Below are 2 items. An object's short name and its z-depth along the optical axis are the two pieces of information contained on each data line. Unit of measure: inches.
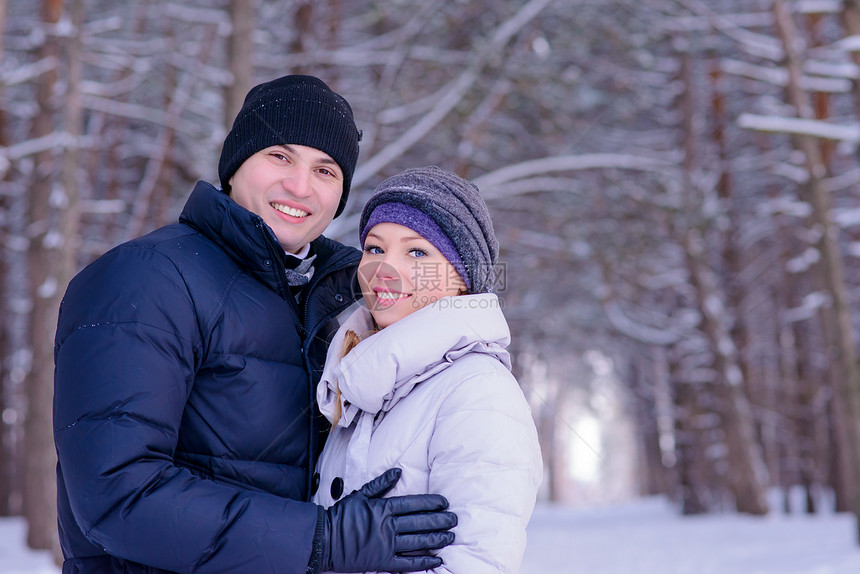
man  68.9
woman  76.3
